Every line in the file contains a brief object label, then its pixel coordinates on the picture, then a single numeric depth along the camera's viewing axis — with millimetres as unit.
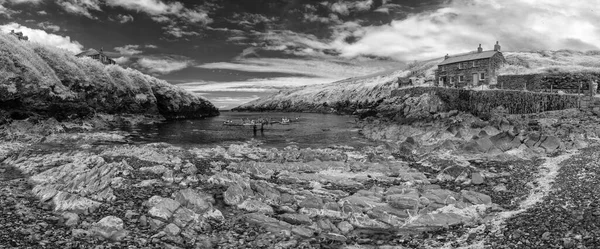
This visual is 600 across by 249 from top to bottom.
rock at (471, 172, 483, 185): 19781
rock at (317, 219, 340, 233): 13219
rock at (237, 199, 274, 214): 14914
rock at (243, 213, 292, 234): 12852
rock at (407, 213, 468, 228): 13750
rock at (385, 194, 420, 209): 15242
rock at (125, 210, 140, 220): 13265
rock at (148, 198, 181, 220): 13383
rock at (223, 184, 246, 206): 15594
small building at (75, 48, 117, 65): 78138
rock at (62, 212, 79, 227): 12375
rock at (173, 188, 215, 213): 14430
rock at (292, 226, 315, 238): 12609
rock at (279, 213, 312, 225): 13736
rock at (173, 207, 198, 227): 12956
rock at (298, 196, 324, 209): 15250
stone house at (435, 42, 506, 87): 59400
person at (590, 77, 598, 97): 38359
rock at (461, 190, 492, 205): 16009
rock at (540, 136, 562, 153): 27500
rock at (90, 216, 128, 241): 11695
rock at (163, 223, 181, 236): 12086
